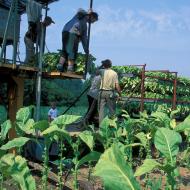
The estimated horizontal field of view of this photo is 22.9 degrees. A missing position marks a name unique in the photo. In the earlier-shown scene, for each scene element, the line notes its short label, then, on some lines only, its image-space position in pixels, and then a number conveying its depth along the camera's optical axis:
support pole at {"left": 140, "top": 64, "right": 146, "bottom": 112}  11.01
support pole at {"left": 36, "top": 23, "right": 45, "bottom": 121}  7.34
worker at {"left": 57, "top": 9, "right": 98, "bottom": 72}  7.65
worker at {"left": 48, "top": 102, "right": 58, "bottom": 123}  9.23
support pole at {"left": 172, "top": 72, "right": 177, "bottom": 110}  12.71
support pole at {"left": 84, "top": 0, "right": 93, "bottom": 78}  7.64
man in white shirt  8.97
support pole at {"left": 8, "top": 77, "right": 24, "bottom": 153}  7.61
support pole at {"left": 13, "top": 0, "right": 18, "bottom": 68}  6.96
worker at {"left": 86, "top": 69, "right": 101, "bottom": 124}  9.50
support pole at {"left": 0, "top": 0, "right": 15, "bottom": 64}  6.79
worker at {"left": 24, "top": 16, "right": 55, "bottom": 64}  7.46
